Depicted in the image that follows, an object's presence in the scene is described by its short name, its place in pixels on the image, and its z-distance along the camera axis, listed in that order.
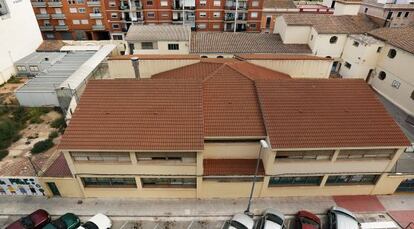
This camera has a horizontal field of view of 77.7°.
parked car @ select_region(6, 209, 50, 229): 17.66
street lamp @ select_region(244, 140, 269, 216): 17.94
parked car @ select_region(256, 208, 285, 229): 17.81
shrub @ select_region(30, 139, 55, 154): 23.96
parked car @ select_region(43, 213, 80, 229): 17.73
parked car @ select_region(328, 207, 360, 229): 18.00
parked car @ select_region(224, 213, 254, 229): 17.83
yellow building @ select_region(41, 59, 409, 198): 17.70
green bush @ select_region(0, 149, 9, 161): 23.62
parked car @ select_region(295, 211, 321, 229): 17.98
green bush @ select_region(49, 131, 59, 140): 25.70
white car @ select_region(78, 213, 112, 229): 17.89
